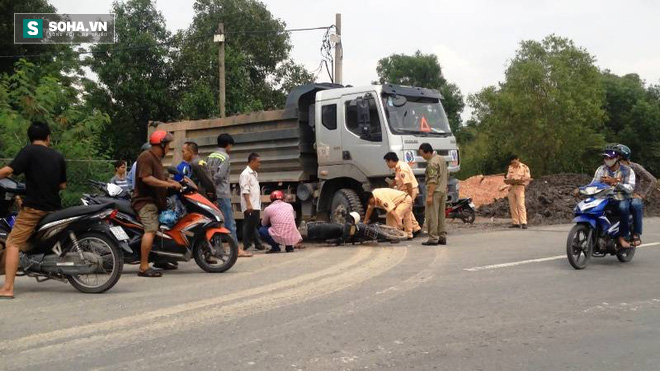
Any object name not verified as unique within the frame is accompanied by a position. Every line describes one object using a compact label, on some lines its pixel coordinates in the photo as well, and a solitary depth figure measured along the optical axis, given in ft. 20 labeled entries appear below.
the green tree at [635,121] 138.51
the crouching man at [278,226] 33.27
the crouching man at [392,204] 36.65
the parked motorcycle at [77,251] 21.44
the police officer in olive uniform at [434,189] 34.17
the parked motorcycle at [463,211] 50.57
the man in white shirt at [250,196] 32.91
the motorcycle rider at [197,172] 29.53
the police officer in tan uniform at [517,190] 45.47
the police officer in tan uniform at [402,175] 35.96
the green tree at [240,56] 88.02
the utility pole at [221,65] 71.72
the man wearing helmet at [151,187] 24.31
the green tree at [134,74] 86.58
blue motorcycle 25.89
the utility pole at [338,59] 71.77
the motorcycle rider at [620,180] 26.82
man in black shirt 20.75
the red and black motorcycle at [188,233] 25.00
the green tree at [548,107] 104.12
